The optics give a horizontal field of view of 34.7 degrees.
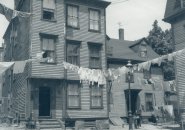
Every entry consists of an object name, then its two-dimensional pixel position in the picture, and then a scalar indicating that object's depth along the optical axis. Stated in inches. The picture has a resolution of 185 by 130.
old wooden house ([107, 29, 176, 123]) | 1251.8
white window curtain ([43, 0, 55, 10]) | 1007.0
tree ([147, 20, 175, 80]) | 1880.4
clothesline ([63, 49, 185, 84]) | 833.5
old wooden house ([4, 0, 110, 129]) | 954.7
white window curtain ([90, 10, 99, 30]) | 1099.9
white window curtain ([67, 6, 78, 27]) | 1054.7
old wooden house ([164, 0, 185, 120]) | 1029.2
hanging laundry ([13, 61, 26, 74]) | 760.6
